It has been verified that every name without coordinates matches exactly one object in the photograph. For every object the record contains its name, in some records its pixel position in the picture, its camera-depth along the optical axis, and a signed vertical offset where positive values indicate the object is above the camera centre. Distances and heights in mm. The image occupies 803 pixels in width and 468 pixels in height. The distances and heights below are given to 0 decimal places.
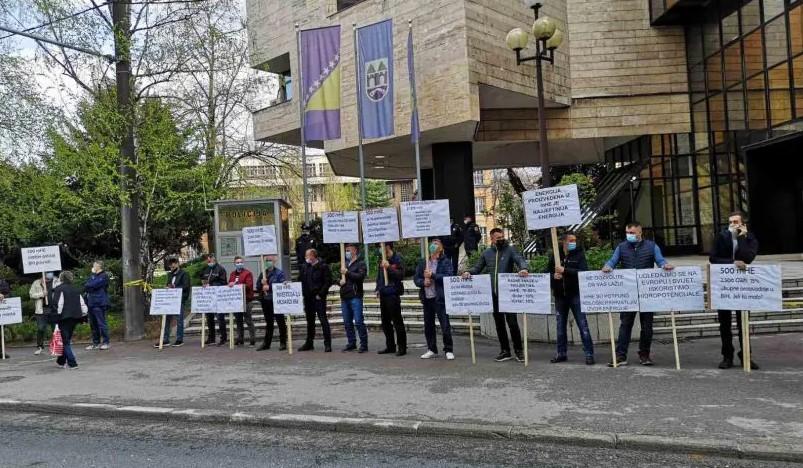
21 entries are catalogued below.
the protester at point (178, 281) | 13062 -519
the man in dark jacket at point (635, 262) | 8523 -404
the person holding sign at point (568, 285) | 8938 -696
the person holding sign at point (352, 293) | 10609 -767
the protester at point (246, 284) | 12345 -640
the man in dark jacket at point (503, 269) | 9359 -443
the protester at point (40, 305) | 13398 -879
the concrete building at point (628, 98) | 18266 +4763
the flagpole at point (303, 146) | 17984 +3153
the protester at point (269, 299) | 11672 -880
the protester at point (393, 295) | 10125 -801
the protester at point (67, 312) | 10297 -810
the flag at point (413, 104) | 17375 +3992
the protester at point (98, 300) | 12680 -812
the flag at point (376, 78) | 17344 +4816
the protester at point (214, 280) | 12758 -515
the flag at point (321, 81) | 17438 +4801
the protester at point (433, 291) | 9766 -749
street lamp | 12023 +4003
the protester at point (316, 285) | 10930 -626
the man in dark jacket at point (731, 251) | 7902 -306
